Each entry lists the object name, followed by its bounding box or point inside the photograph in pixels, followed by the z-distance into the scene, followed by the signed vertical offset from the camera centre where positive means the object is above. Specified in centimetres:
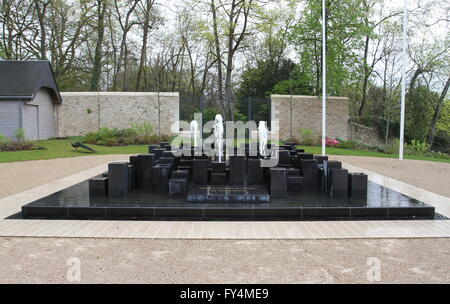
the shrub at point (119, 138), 2106 -21
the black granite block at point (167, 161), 863 -66
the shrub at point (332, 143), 2225 -53
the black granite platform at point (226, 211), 630 -138
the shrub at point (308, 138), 2245 -22
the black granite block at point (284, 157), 957 -61
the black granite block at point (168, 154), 948 -53
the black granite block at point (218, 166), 838 -75
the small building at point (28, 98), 2052 +222
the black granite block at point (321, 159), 965 -67
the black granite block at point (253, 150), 1008 -47
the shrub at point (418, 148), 2129 -83
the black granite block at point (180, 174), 777 -89
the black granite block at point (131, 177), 797 -99
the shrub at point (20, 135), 1958 -3
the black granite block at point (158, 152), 1036 -53
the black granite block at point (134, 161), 852 -65
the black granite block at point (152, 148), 1133 -45
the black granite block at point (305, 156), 929 -57
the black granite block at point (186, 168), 869 -85
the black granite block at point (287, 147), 1124 -41
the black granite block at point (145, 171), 841 -88
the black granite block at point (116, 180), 737 -96
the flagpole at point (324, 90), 1576 +207
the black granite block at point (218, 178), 837 -104
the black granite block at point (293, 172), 805 -86
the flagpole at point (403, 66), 1564 +312
